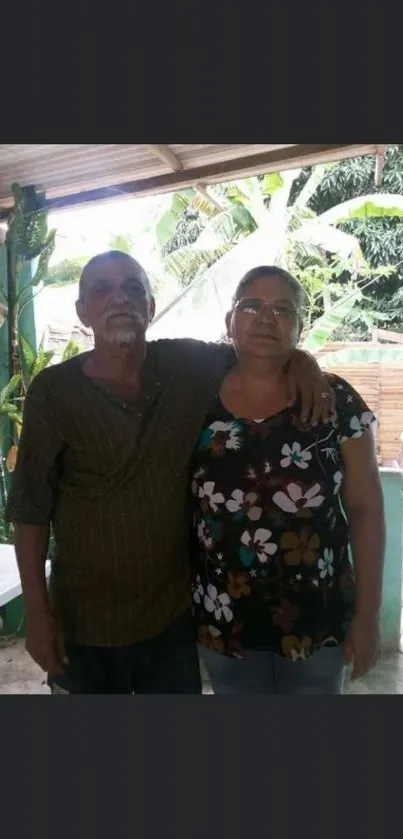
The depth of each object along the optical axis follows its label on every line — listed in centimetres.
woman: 85
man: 87
